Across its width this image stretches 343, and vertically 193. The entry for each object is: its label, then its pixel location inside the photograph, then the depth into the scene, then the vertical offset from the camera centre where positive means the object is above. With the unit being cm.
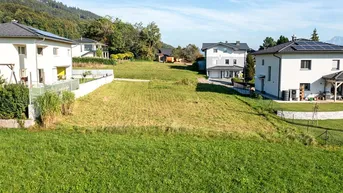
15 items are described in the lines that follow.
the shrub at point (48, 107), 1295 -176
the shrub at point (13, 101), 1301 -146
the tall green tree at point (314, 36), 6136 +801
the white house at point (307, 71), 2394 +3
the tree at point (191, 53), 7462 +497
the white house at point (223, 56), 4997 +279
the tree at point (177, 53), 7814 +536
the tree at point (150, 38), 7525 +934
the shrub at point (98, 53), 6131 +403
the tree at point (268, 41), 6960 +790
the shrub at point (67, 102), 1492 -171
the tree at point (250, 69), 4038 +33
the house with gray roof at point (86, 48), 5913 +514
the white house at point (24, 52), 2175 +153
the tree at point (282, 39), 4627 +550
